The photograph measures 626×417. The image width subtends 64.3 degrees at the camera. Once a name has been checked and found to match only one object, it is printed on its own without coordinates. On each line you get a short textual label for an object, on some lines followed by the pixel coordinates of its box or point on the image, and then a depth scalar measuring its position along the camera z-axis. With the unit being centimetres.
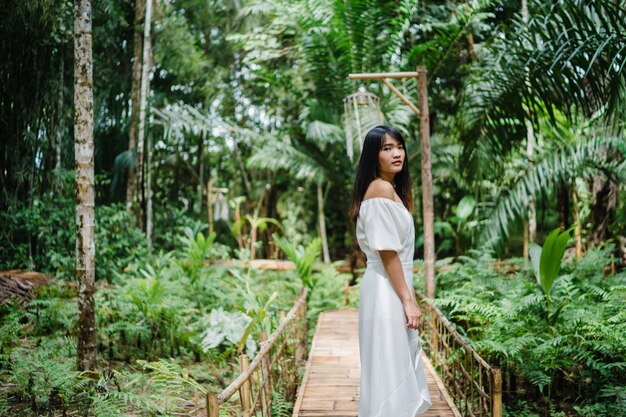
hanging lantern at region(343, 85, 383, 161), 704
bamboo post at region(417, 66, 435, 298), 595
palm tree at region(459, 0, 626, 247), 442
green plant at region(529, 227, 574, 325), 430
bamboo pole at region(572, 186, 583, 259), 873
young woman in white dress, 250
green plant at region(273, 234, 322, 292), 822
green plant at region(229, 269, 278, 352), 494
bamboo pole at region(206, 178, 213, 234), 1310
